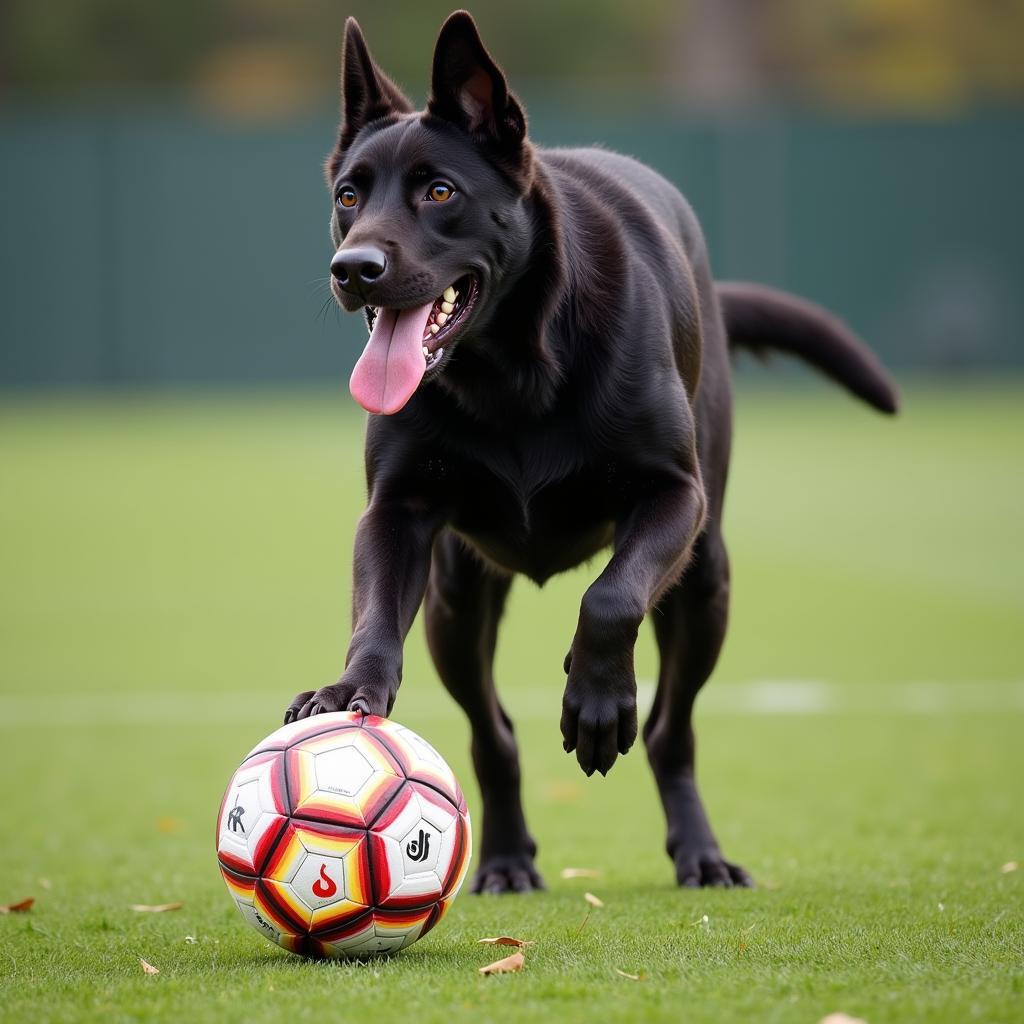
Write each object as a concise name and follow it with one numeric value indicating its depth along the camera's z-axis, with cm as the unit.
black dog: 791
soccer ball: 721
